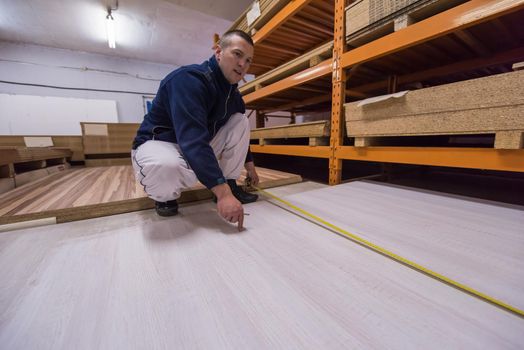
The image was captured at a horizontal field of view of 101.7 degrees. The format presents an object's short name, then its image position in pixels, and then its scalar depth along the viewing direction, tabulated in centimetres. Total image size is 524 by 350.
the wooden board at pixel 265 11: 197
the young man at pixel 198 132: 84
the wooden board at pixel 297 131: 181
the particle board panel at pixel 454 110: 91
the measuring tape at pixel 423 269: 47
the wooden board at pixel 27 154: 158
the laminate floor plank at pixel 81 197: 105
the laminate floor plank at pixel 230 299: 40
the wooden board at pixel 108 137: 339
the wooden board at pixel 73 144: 335
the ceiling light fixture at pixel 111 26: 341
